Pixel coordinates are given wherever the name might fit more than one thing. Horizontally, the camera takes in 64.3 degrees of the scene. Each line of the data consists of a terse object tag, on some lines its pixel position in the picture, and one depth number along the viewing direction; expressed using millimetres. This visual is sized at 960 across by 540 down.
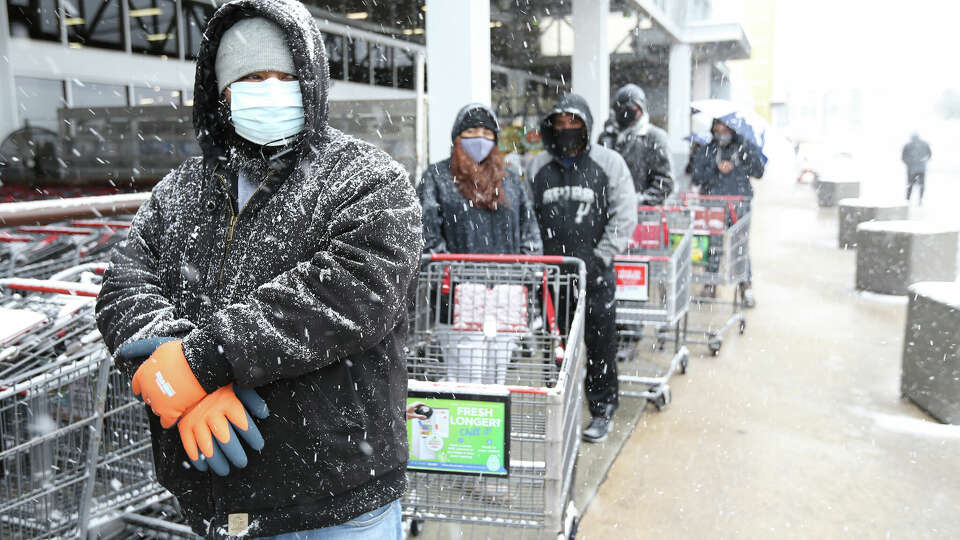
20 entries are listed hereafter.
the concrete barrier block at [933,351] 4922
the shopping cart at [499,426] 2666
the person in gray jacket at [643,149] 7148
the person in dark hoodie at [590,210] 4586
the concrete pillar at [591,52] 12750
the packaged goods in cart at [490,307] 3496
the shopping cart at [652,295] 5293
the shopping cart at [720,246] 7172
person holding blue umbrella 8523
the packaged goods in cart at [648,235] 6391
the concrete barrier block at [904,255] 8523
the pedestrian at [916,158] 18031
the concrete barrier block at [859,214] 11789
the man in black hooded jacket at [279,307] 1624
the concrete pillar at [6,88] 10883
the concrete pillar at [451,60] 5918
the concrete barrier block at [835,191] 19297
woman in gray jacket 4352
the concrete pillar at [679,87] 22766
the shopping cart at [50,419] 2635
